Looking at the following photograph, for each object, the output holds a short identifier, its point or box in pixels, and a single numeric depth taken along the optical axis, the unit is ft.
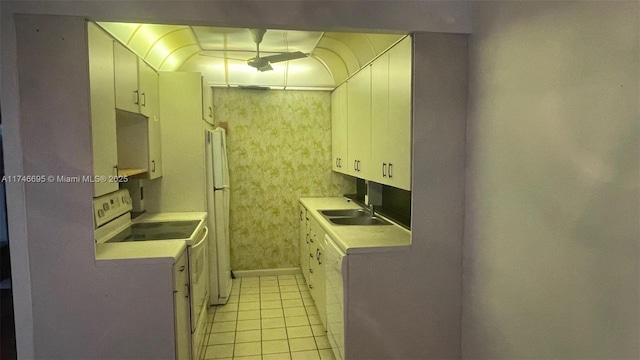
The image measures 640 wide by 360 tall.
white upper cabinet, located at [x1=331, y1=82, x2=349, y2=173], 12.94
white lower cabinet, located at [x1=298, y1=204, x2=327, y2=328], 10.43
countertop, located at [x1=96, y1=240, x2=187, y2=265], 6.97
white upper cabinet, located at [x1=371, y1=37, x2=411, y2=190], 7.77
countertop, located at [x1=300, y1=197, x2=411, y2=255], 7.73
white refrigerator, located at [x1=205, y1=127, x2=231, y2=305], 12.18
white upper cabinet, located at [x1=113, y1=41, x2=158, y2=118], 8.11
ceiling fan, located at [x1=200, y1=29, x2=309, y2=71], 11.47
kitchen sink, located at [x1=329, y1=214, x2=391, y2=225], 11.14
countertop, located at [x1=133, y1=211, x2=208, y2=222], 10.64
